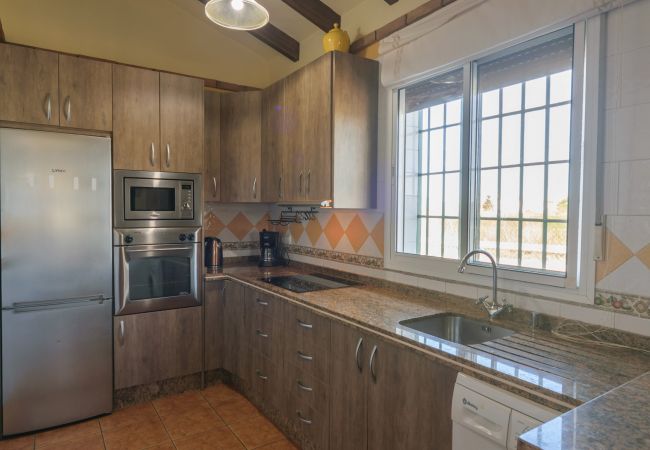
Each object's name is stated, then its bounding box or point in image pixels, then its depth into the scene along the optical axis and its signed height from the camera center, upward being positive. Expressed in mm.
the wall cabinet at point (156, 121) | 2799 +650
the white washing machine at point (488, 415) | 1173 -604
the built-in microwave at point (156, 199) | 2799 +93
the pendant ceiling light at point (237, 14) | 1903 +942
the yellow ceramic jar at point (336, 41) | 2691 +1132
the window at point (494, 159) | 1816 +287
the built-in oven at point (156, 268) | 2807 -399
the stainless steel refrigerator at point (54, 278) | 2457 -413
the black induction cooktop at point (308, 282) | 2597 -466
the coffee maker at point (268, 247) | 3664 -303
